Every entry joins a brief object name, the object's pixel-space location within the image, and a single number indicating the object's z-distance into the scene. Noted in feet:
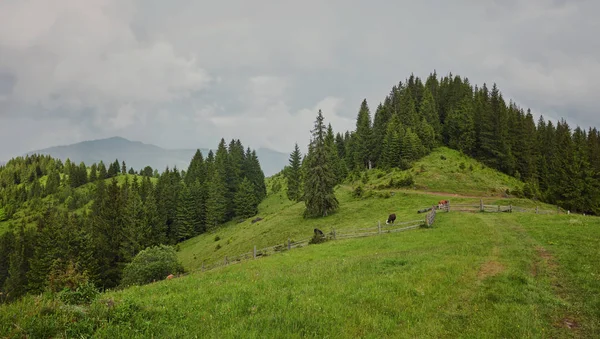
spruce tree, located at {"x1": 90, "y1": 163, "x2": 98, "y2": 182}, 565.94
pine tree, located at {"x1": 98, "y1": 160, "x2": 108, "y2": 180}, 565.12
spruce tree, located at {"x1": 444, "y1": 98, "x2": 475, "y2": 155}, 262.67
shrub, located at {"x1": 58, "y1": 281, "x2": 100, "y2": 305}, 26.03
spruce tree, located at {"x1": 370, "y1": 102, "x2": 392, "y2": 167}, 278.17
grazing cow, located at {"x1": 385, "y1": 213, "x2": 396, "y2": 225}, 113.19
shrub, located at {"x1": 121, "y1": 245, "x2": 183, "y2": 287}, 111.86
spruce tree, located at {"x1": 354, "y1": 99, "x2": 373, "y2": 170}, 288.30
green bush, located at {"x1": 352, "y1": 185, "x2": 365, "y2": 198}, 187.71
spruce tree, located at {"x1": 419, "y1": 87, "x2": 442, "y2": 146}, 282.54
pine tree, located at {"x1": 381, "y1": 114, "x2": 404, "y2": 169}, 242.17
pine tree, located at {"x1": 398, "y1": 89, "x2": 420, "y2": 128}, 274.36
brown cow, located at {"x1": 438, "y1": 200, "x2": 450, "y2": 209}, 129.53
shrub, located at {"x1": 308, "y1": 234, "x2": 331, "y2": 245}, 105.29
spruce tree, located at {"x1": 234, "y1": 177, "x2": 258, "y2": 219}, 274.77
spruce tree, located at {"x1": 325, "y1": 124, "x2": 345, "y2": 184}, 273.95
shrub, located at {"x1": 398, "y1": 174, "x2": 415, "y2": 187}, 186.91
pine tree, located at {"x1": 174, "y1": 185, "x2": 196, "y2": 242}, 272.72
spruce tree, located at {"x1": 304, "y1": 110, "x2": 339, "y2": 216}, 159.94
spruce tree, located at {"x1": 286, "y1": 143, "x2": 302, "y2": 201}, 281.23
